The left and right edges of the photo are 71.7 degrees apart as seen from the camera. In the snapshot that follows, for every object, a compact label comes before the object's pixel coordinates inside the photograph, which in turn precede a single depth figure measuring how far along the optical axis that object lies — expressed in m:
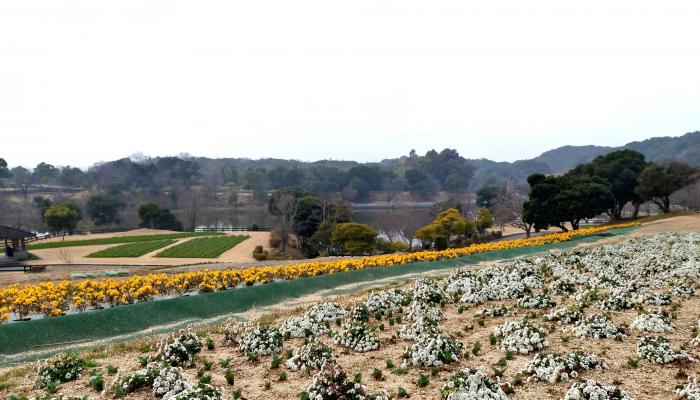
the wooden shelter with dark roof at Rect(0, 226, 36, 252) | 39.66
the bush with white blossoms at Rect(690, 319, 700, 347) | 9.91
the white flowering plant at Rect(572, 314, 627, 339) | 10.84
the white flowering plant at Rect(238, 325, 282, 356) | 10.26
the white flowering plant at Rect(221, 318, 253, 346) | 11.13
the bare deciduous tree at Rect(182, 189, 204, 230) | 80.94
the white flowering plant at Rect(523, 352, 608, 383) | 8.57
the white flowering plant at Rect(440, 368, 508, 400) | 7.02
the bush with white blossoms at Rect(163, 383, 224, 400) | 6.77
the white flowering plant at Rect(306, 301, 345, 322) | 12.94
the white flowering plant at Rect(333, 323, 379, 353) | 10.56
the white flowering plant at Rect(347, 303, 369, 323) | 12.60
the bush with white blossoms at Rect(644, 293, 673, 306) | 13.56
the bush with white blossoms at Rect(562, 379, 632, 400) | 7.15
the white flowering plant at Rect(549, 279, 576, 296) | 15.28
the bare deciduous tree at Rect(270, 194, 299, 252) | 52.66
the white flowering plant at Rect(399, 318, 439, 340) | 10.79
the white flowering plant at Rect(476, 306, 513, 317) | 12.93
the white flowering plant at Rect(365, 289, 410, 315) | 13.72
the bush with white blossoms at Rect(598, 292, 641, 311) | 13.18
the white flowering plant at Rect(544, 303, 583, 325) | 12.03
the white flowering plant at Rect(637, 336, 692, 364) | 9.15
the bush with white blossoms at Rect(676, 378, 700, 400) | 7.21
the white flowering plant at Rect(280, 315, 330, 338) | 11.89
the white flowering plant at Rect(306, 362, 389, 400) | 7.23
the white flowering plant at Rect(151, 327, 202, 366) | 9.62
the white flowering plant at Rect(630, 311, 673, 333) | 11.17
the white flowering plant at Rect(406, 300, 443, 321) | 12.50
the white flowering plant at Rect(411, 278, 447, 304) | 14.48
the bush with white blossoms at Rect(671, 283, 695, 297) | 14.44
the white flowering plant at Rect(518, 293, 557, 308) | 13.68
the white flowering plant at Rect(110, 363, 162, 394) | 8.20
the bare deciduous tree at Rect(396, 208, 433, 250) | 69.04
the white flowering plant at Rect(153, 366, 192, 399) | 7.71
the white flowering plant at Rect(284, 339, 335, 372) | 9.19
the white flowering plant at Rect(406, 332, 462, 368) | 9.34
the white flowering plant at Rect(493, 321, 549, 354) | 10.13
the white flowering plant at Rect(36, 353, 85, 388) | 8.76
